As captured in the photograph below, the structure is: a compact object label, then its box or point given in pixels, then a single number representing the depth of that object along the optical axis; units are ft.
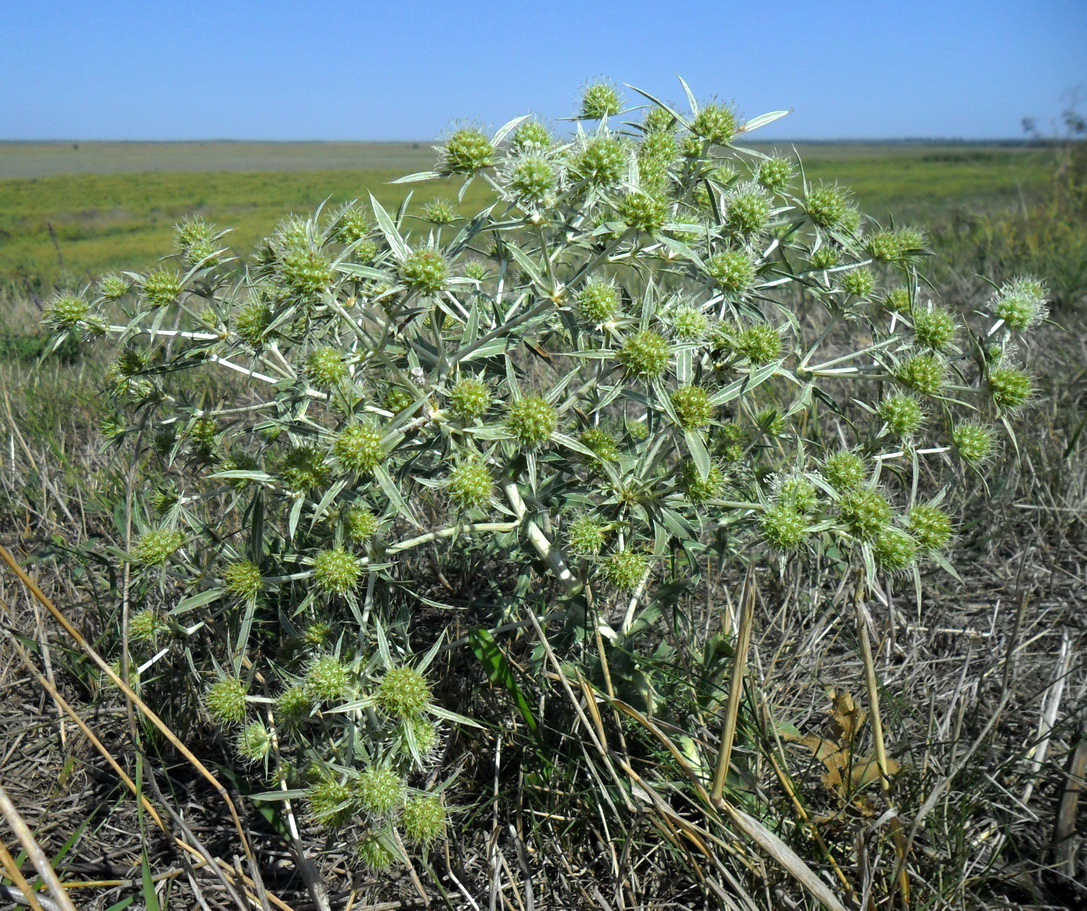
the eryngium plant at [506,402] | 1.13
